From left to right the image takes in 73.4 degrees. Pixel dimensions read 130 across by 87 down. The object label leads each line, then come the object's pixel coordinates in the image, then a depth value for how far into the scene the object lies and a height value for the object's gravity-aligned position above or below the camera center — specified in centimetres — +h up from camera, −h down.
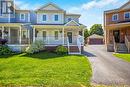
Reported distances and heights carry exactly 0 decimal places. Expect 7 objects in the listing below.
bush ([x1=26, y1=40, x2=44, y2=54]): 1110 -69
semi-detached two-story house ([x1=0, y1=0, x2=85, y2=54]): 1229 +222
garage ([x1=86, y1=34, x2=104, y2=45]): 2298 +47
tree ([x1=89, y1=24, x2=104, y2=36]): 3386 +501
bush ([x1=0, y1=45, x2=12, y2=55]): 1119 -106
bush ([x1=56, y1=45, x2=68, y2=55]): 1114 -106
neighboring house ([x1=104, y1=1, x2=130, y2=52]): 1318 +241
